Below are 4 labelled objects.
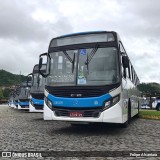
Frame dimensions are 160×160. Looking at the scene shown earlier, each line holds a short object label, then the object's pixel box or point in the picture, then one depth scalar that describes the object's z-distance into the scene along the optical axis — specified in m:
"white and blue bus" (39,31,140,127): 5.55
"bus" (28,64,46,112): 9.87
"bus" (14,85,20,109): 19.48
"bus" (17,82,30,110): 15.57
